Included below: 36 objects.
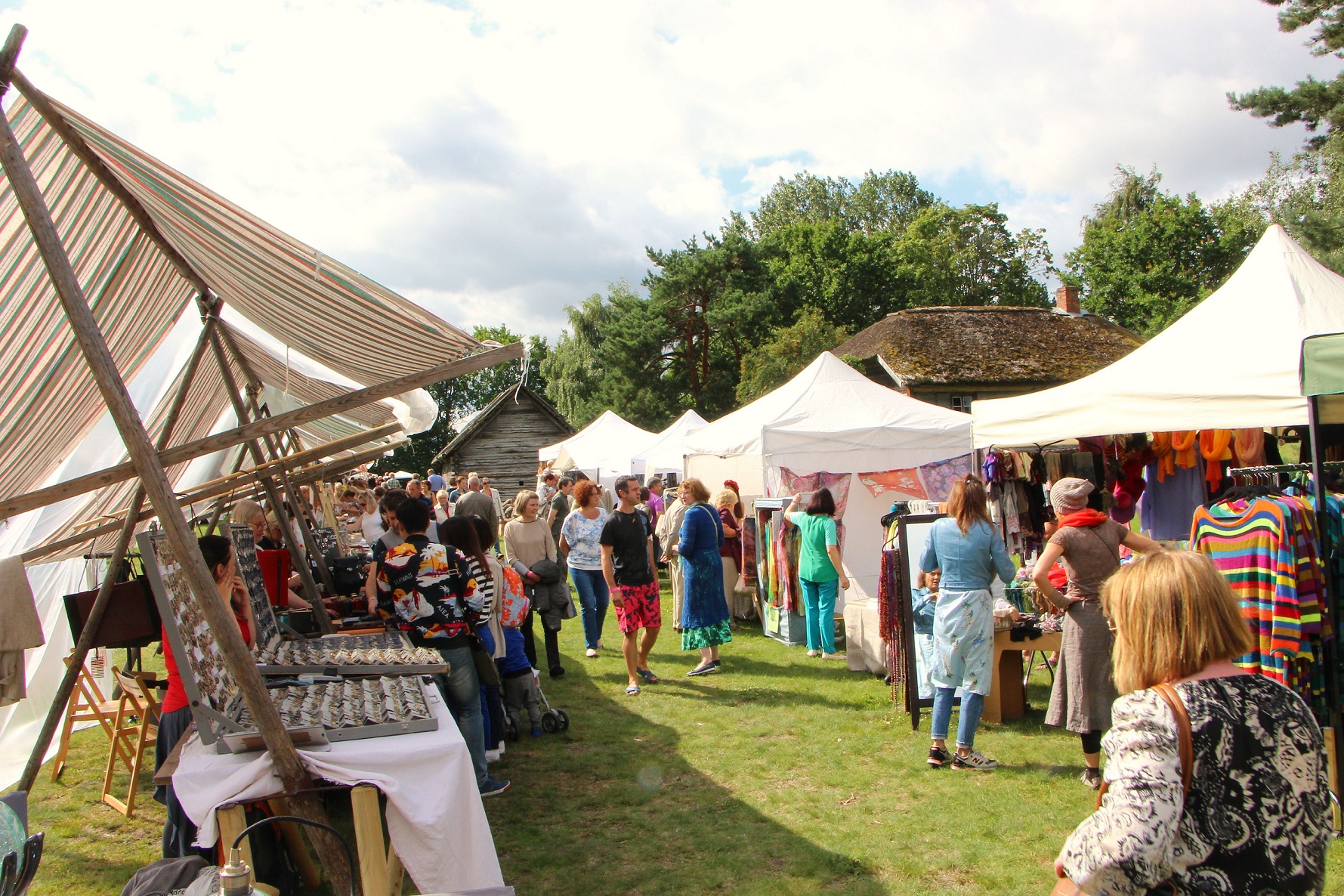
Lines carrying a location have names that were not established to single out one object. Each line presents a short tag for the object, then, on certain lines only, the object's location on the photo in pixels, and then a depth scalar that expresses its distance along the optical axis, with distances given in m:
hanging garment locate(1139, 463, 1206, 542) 7.42
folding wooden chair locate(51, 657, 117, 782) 5.73
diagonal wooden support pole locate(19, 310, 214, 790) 3.85
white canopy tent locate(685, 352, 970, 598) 9.81
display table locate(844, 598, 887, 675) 7.56
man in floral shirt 4.72
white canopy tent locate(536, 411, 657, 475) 19.86
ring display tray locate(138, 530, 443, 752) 3.10
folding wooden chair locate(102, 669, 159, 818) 5.18
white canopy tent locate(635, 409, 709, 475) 17.20
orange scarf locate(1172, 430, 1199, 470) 7.12
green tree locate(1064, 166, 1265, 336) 38.34
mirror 5.94
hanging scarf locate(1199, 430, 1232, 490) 6.80
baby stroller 6.29
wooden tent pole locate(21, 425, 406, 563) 4.63
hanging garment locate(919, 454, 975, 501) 10.17
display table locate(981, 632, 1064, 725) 5.98
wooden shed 31.72
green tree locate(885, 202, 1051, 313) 49.00
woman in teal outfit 7.87
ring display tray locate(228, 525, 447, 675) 4.03
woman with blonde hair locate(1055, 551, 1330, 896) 1.71
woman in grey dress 4.62
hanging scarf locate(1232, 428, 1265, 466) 6.64
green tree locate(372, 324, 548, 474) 54.38
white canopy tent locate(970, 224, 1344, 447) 4.72
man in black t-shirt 7.15
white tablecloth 2.96
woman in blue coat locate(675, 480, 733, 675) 7.65
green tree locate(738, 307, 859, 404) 27.80
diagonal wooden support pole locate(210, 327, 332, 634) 5.50
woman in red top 3.48
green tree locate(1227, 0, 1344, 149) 16.75
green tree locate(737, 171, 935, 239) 55.47
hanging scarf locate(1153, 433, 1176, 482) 7.50
